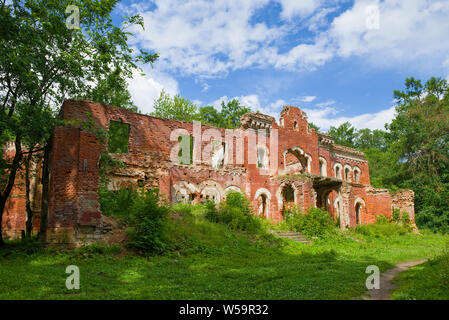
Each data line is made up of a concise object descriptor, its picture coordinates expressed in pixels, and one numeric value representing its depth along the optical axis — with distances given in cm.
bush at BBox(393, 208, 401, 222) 2608
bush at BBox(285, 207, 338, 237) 1705
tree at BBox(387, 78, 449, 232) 2694
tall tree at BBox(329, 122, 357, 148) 4948
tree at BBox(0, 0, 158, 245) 1188
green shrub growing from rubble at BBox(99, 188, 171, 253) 1127
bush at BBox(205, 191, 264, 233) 1534
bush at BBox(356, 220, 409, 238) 2102
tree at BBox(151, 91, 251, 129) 3388
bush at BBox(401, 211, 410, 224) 2545
